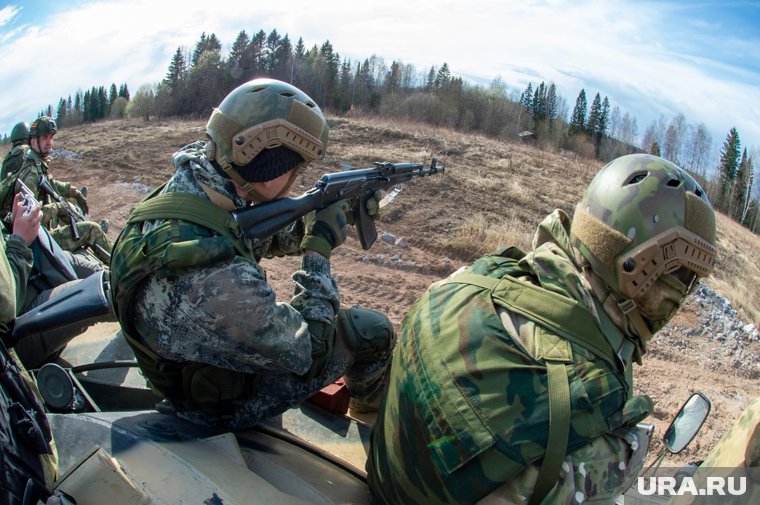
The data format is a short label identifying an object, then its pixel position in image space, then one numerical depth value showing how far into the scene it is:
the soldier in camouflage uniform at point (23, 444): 1.75
